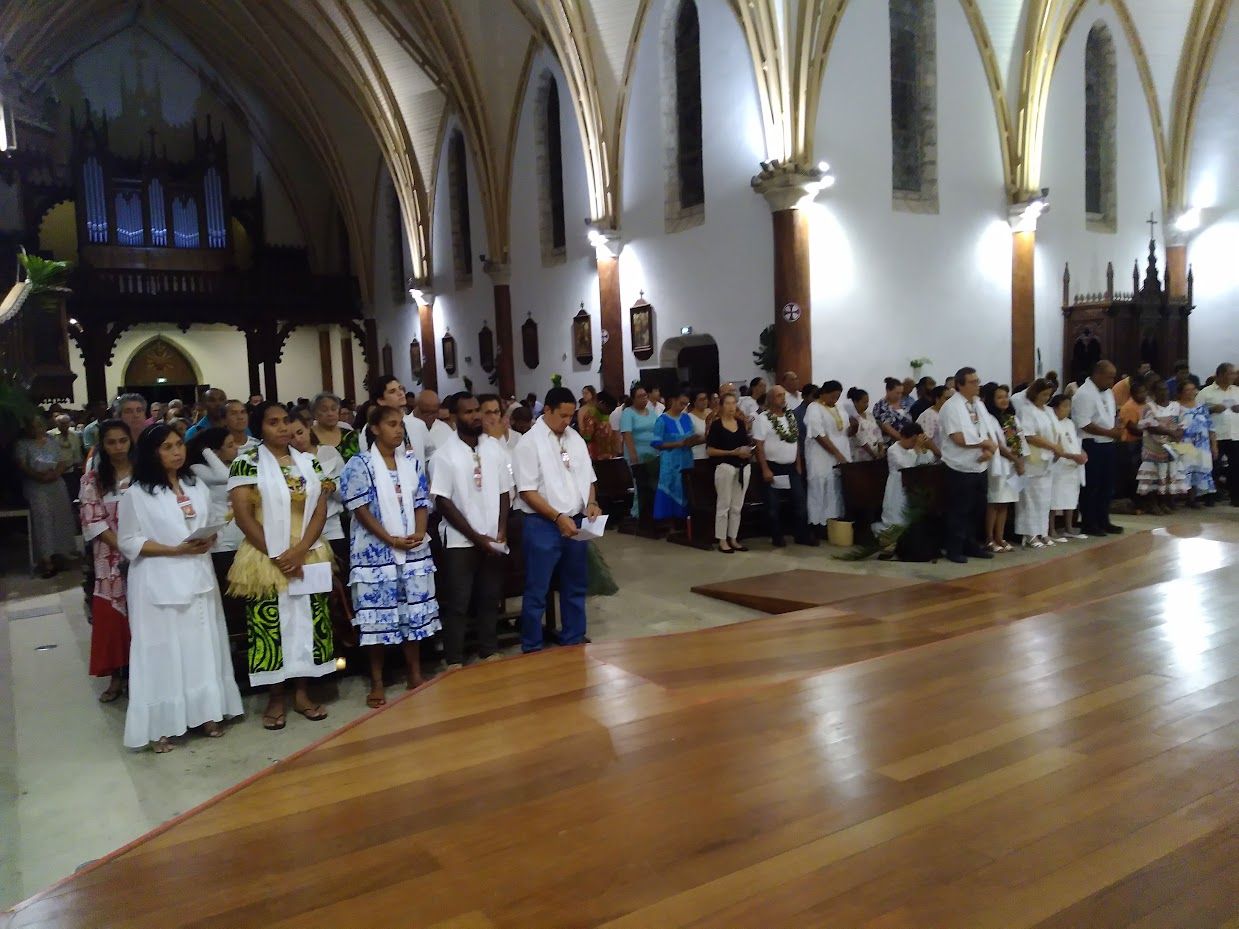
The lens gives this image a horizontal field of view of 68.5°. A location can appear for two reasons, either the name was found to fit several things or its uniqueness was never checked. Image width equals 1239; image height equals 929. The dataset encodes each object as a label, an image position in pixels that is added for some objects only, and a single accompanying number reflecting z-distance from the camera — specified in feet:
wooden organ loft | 66.23
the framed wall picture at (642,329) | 47.60
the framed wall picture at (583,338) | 52.34
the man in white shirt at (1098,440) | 27.04
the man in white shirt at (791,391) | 31.99
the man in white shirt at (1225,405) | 31.53
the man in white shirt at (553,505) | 16.06
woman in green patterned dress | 14.20
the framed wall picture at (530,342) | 57.67
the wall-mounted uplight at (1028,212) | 45.55
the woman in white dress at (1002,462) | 24.94
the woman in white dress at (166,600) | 13.48
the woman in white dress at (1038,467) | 25.67
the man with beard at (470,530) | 16.03
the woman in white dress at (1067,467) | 26.08
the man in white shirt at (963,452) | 23.85
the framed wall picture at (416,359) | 71.56
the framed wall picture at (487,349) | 61.87
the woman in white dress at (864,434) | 28.96
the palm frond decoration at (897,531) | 25.03
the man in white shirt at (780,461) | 27.35
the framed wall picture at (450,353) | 67.26
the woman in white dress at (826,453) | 27.45
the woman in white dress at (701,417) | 29.78
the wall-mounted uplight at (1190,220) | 54.03
